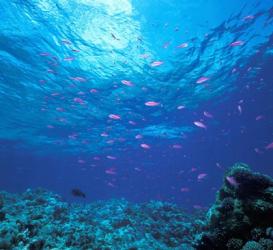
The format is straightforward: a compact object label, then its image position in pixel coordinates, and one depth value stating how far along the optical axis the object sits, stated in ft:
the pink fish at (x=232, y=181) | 22.28
